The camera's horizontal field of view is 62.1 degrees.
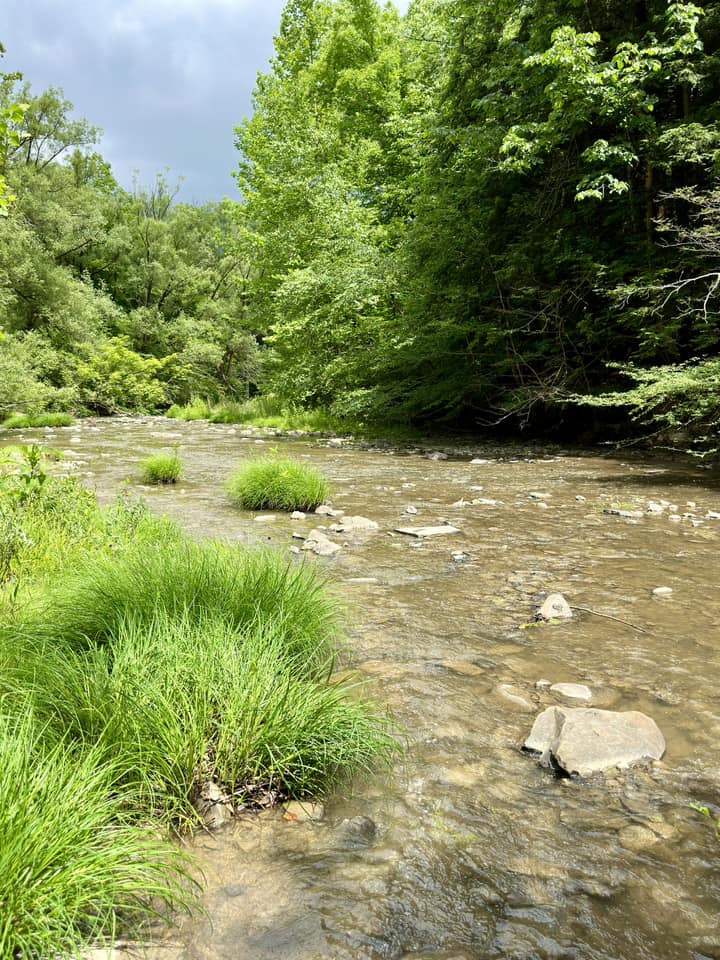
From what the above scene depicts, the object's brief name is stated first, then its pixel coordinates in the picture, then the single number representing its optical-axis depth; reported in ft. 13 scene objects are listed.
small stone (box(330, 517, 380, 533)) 18.86
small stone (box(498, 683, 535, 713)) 8.32
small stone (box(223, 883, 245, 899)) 5.08
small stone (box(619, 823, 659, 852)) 5.77
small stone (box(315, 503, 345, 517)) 21.38
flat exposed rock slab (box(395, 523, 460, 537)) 18.15
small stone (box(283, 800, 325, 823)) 6.16
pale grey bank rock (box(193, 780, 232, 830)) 5.97
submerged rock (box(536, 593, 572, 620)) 11.50
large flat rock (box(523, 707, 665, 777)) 6.97
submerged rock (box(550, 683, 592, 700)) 8.54
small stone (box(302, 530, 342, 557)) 16.14
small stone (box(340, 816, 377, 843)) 5.89
